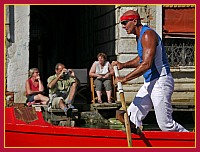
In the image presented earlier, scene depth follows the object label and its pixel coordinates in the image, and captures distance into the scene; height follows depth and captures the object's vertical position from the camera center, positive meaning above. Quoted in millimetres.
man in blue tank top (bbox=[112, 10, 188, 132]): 6539 +25
